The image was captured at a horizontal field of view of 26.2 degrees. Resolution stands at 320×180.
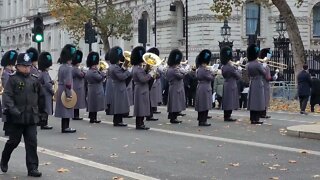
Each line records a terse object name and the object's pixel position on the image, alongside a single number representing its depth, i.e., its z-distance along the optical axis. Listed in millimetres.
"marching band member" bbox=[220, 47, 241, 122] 18734
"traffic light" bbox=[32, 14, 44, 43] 22672
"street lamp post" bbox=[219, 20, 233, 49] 40669
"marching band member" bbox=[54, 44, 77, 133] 16156
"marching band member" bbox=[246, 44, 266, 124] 18125
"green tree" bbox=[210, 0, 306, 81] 29922
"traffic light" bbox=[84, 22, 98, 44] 29609
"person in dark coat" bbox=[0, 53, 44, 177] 10062
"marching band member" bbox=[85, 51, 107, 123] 19328
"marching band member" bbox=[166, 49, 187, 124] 18625
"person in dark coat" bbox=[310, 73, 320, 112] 23016
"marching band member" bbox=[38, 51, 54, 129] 17516
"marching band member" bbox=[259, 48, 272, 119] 19125
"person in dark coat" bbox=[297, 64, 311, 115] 22266
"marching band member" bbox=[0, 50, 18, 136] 16906
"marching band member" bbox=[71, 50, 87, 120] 19422
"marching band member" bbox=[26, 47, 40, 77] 17144
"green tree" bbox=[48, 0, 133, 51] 46594
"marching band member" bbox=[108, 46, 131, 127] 17734
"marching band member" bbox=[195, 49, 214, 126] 17781
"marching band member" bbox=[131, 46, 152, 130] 16844
